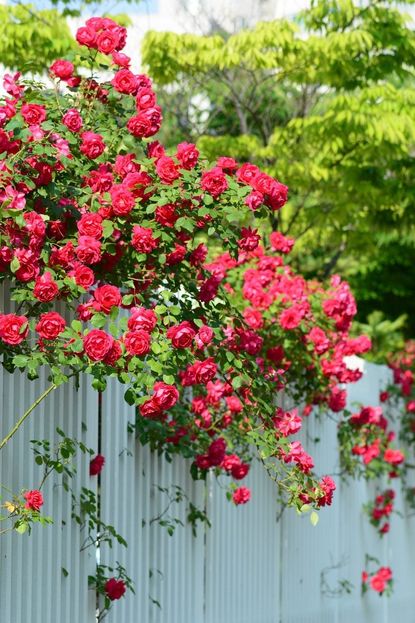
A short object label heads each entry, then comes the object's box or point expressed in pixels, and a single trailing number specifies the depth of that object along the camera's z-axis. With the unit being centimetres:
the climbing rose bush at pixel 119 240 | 640
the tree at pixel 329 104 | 1804
